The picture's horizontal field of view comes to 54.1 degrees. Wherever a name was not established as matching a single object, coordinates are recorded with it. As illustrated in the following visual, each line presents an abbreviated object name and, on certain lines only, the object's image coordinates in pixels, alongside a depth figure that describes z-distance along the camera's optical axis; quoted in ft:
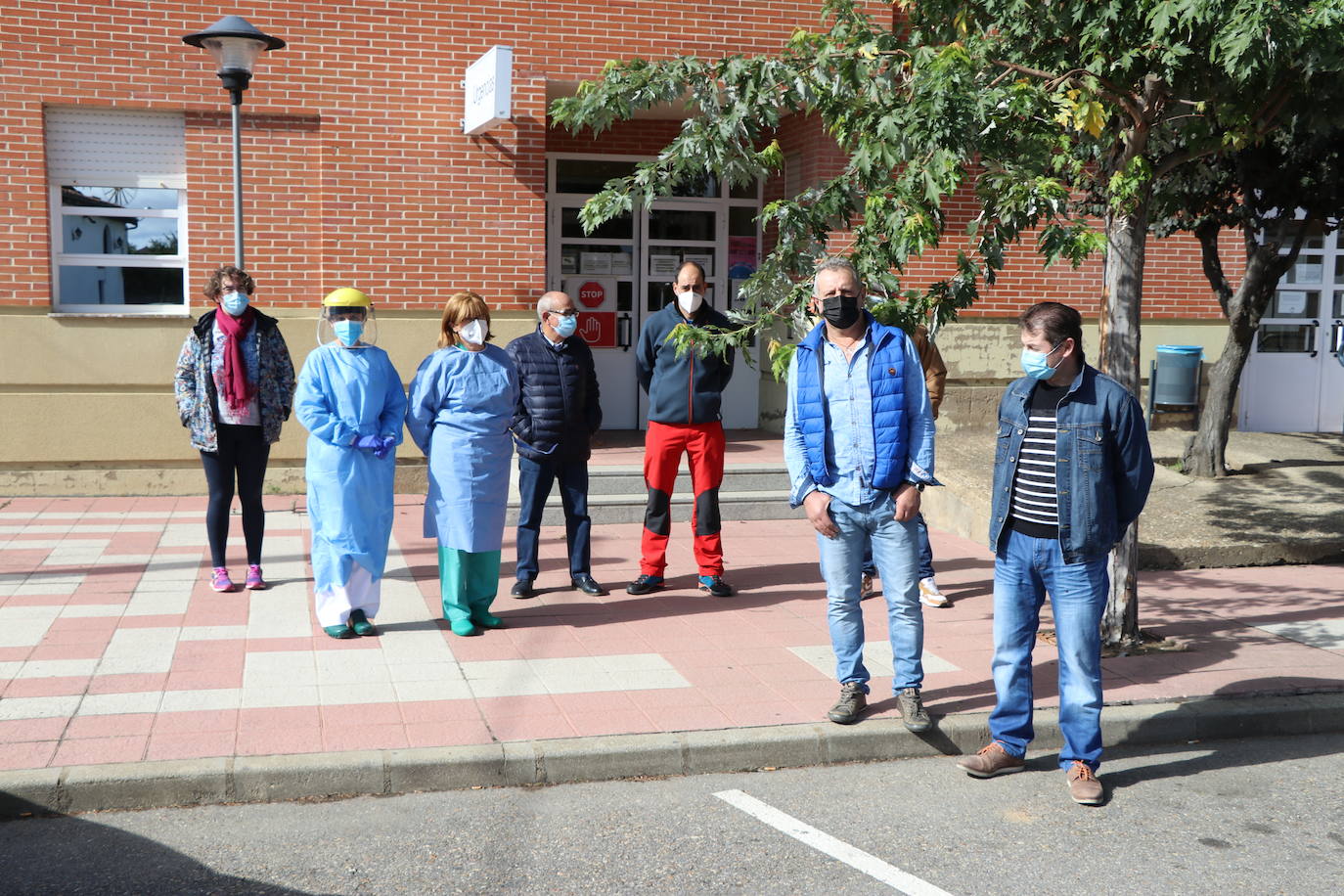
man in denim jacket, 16.47
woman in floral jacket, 25.12
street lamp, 28.94
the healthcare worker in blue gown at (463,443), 22.74
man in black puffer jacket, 25.84
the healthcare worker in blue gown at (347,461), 22.21
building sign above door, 34.32
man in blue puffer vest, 17.85
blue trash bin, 44.42
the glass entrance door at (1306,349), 48.08
